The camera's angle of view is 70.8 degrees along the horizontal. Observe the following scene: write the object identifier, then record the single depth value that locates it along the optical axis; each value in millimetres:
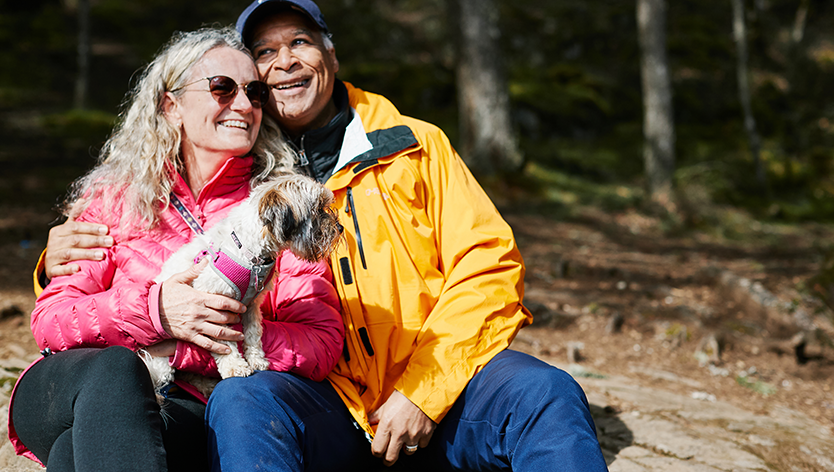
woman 2232
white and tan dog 2533
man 2398
